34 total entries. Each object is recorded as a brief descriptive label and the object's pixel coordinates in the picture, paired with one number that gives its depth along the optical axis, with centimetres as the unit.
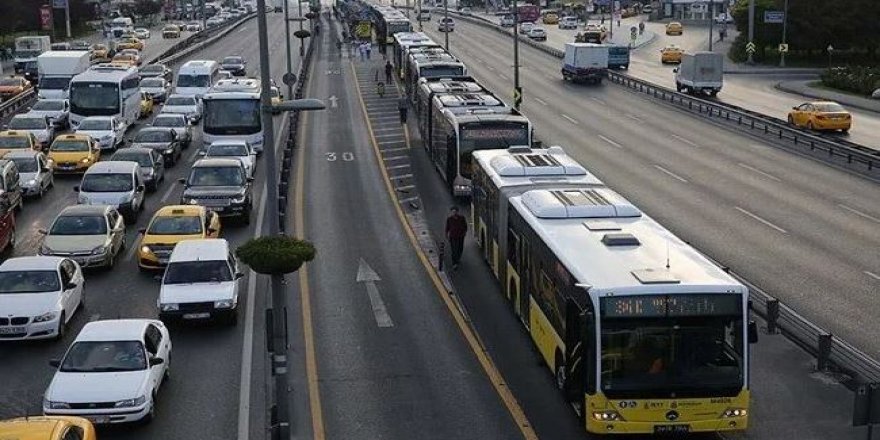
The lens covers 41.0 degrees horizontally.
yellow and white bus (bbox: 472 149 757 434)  1596
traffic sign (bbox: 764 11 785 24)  8975
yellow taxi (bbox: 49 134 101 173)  4228
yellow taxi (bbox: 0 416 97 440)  1415
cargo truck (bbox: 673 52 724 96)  6806
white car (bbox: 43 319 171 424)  1772
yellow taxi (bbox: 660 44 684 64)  9544
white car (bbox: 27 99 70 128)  5500
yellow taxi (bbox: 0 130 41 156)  4241
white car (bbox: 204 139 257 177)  4125
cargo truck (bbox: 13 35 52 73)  8494
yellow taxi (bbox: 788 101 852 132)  5394
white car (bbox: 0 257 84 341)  2247
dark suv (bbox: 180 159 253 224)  3359
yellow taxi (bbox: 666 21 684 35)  12444
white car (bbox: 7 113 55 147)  4812
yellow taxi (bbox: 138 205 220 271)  2839
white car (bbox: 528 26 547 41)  11769
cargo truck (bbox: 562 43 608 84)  7538
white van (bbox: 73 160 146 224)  3388
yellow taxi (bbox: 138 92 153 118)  6065
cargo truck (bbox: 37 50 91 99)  6072
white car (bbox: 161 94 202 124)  5700
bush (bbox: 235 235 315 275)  1869
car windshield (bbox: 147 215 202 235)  2920
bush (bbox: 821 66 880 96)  7189
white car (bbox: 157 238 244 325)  2345
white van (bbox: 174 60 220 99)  6259
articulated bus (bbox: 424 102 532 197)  3656
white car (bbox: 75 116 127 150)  4758
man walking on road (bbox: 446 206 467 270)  2881
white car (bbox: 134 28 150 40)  12444
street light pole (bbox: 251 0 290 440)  1725
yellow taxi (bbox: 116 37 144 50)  9992
